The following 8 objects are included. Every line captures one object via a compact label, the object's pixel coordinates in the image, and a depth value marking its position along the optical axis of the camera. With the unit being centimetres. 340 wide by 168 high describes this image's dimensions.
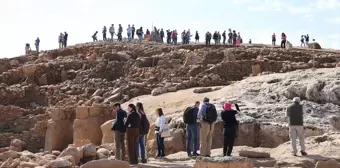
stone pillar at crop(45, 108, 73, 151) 2044
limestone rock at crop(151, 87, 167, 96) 2372
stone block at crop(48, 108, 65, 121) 2071
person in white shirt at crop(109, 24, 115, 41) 3984
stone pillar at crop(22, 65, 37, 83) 3195
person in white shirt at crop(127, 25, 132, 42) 3955
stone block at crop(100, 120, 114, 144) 1775
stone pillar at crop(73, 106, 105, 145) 1934
